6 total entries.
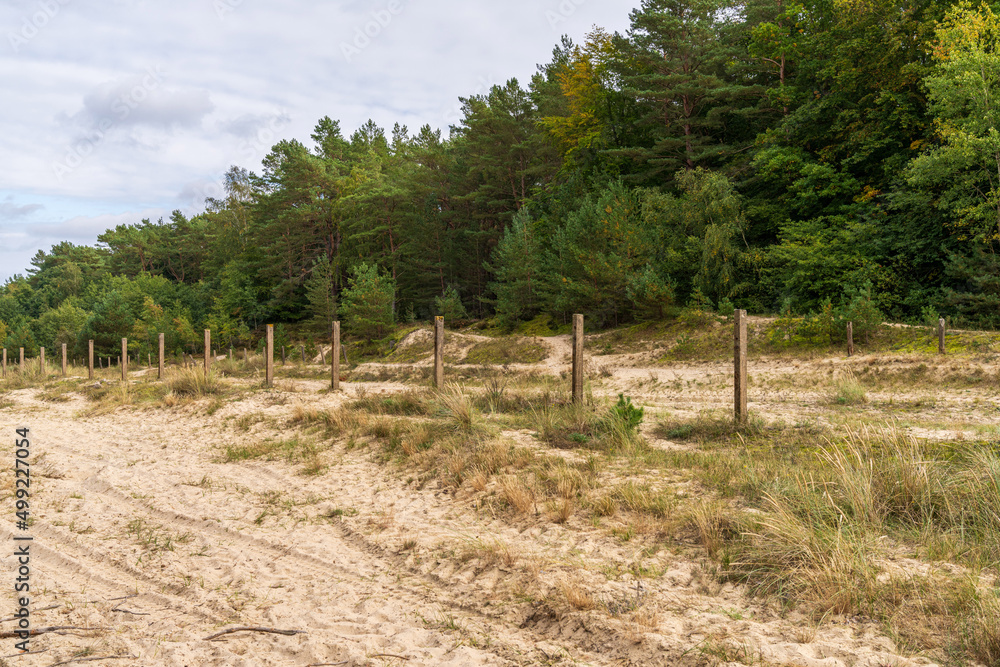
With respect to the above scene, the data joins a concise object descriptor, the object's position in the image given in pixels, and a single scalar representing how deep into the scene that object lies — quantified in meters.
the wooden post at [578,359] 9.78
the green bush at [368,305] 36.28
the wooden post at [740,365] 8.46
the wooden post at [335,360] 14.99
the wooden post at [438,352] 11.60
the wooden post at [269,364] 16.42
